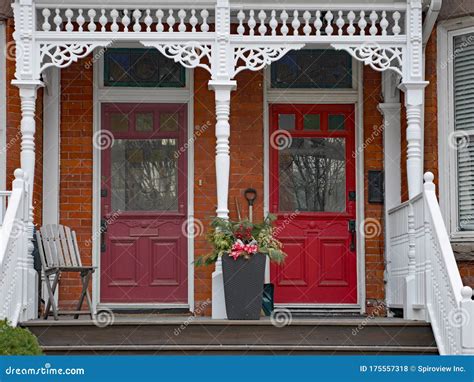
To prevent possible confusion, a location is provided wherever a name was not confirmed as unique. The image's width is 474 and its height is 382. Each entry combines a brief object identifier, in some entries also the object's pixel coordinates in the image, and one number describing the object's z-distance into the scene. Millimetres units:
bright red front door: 17446
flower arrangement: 14373
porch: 14572
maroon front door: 17400
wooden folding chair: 14969
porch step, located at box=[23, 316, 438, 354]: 13423
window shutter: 16325
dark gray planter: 14233
